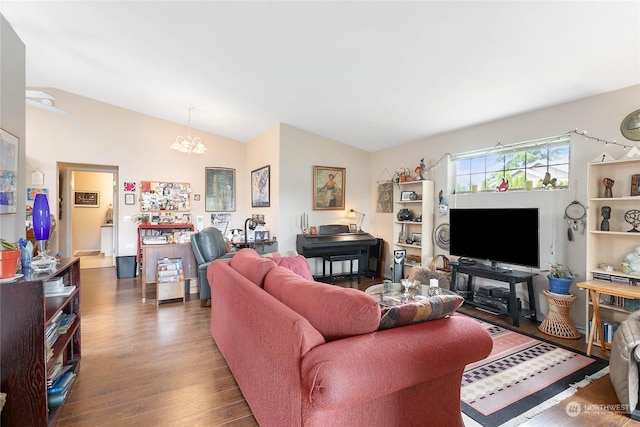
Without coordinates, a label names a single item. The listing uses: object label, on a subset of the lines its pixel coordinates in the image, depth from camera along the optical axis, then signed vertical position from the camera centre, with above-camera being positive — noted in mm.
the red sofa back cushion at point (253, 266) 2054 -387
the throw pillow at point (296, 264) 2826 -484
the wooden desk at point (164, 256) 4109 -623
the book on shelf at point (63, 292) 2014 -542
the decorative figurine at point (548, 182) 3412 +376
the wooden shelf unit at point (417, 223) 4660 -127
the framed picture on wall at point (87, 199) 8227 +381
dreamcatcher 3162 -25
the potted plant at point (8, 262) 1570 -264
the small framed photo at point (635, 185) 2723 +272
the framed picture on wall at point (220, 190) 6484 +516
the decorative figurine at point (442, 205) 4492 +136
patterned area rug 1920 -1241
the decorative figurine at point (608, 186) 2865 +275
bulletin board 5958 +343
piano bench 4966 -743
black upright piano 4950 -496
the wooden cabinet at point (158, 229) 5500 -307
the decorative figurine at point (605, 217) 2889 -23
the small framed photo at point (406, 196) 4920 +299
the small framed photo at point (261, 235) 5172 -378
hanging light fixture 4824 +1093
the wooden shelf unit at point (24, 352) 1537 -722
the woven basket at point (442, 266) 4375 -736
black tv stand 3307 -723
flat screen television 3330 -252
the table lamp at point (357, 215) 5762 -25
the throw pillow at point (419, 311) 1412 -474
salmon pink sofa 1140 -614
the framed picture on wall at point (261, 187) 5500 +511
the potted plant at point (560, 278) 3083 -665
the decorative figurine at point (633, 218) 2785 -31
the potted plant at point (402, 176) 4973 +635
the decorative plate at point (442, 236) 4496 -330
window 3410 +623
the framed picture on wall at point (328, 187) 5421 +486
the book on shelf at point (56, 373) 1899 -1091
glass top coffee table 2869 -824
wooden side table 2504 -650
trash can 5484 -988
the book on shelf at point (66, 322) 2138 -811
